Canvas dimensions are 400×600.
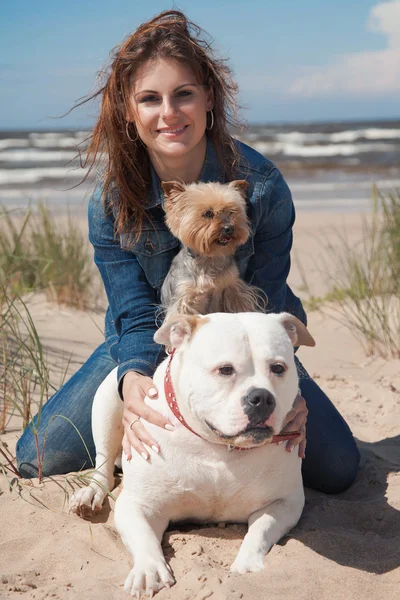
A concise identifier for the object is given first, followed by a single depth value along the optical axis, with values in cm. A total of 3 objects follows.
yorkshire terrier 329
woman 322
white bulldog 228
